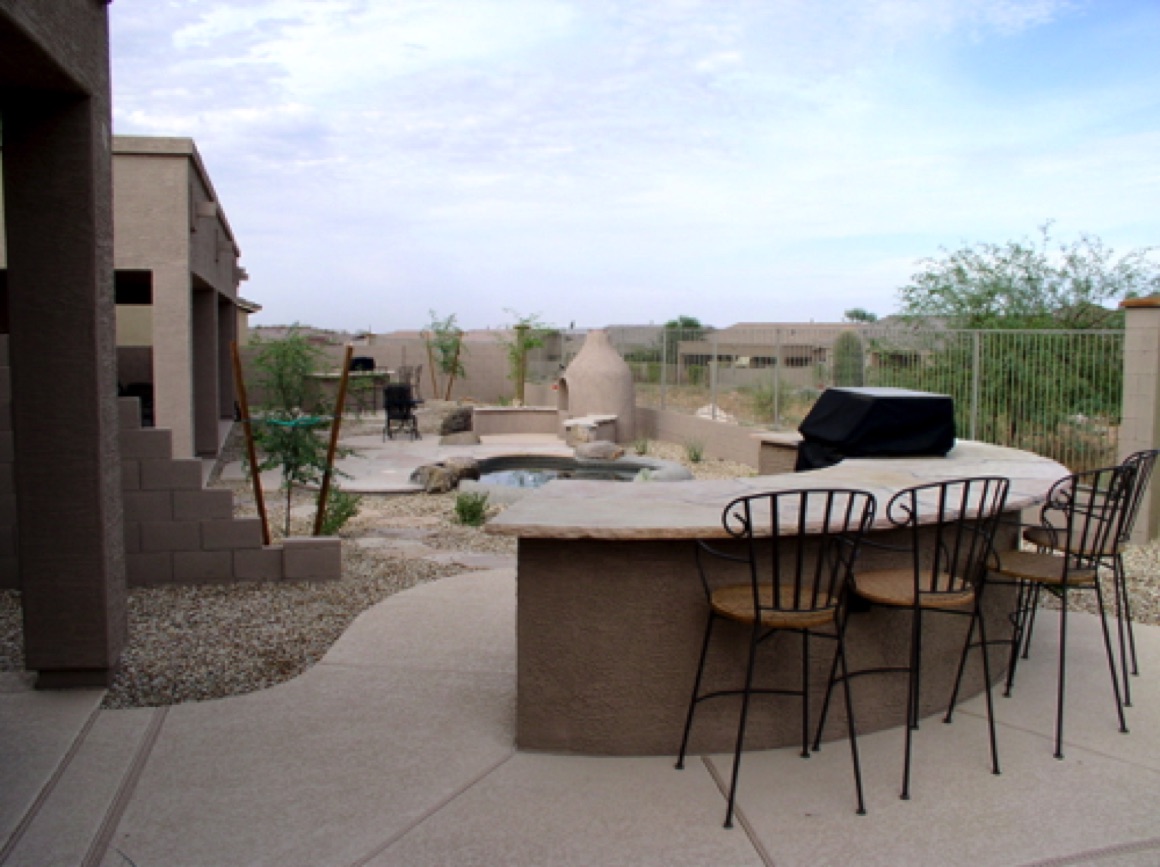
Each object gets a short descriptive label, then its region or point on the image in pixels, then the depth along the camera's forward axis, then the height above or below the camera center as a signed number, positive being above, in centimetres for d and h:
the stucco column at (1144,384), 877 -5
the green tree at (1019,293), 1405 +127
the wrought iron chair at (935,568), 384 -84
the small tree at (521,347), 2494 +73
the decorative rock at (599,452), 1575 -123
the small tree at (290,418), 763 -35
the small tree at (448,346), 2705 +78
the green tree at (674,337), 1942 +76
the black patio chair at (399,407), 1859 -62
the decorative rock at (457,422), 1948 -96
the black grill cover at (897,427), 591 -30
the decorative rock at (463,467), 1275 -122
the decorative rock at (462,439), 1783 -119
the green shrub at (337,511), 855 -123
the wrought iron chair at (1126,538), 462 -81
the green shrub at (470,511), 984 -137
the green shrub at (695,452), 1585 -125
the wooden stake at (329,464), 771 -72
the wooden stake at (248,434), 724 -48
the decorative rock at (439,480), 1220 -133
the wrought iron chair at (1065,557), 432 -87
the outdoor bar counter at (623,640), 386 -106
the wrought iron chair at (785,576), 354 -80
